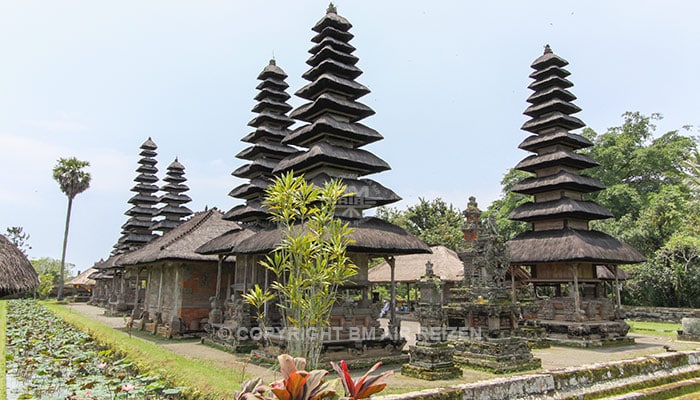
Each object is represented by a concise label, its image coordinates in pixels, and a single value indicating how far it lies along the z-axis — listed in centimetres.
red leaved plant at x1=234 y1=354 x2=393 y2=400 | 388
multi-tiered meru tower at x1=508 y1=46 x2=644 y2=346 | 1673
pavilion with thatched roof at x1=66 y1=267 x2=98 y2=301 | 4849
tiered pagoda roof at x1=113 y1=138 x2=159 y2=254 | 3369
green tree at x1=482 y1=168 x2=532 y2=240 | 3766
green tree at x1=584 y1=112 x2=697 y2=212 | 3541
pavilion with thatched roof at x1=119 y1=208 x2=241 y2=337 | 1698
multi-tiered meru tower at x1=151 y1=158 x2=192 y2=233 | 3070
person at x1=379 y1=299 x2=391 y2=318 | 2504
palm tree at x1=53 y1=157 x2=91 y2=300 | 4172
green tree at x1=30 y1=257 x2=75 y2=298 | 4702
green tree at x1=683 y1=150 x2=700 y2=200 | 2380
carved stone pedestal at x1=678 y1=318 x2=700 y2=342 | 1664
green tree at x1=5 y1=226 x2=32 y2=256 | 6234
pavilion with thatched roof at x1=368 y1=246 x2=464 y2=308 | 2533
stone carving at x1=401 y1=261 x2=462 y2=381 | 982
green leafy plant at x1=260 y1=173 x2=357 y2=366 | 591
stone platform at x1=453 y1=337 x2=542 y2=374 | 1102
